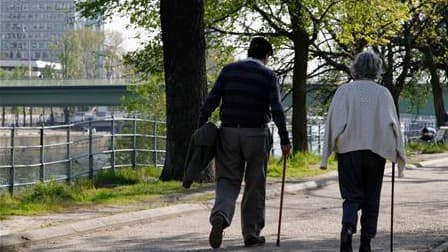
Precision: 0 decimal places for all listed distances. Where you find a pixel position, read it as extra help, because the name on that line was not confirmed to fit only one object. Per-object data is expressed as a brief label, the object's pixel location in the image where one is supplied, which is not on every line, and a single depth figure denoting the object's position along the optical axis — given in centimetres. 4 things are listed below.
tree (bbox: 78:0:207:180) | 1427
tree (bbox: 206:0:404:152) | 2400
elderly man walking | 848
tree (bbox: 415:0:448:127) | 3612
